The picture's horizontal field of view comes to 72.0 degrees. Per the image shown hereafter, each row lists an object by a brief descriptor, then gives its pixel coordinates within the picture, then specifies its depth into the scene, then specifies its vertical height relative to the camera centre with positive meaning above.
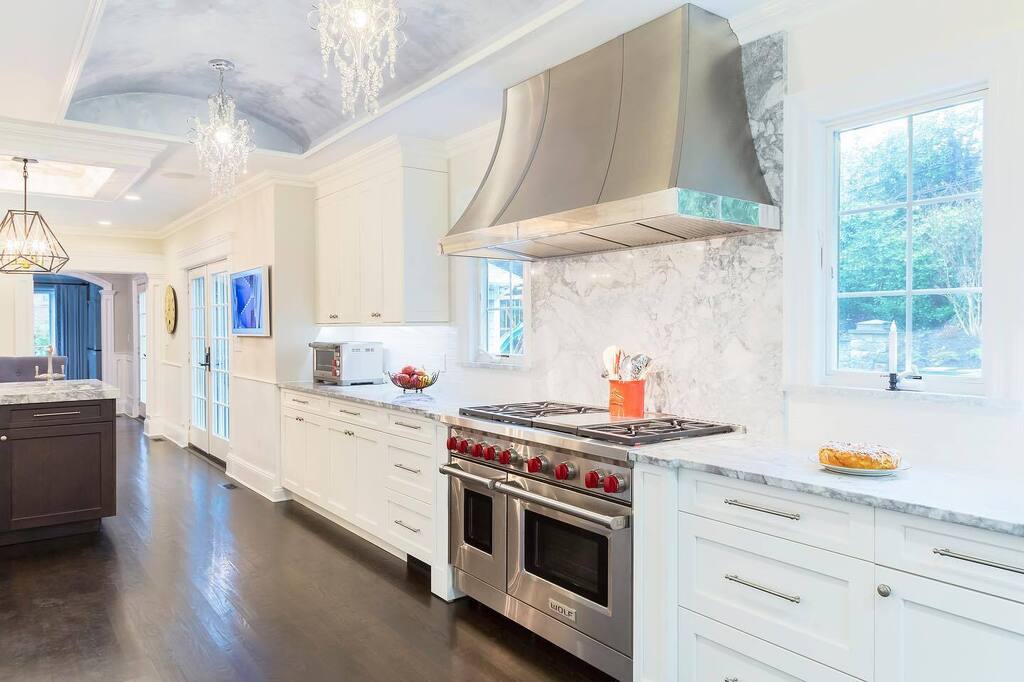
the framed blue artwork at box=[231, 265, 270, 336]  5.44 +0.23
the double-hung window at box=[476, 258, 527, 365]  4.17 +0.11
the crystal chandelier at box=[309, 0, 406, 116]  2.32 +1.01
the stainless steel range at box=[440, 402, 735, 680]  2.52 -0.75
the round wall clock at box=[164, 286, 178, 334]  8.10 +0.26
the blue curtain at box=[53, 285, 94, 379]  12.38 +0.08
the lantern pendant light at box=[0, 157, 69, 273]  5.06 +0.57
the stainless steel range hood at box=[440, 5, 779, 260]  2.50 +0.70
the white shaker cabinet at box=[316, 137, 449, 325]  4.48 +0.61
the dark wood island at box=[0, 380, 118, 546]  4.35 -0.82
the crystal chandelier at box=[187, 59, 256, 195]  3.79 +1.04
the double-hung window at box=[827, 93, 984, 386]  2.24 +0.30
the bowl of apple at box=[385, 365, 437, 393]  4.32 -0.30
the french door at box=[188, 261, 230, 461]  6.80 -0.28
